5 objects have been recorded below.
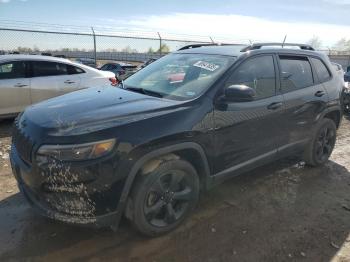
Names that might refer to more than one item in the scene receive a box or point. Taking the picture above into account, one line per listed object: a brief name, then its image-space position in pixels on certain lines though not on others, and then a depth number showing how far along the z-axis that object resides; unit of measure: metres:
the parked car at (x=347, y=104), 9.25
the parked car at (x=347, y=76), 15.81
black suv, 2.76
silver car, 6.83
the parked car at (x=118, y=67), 16.76
